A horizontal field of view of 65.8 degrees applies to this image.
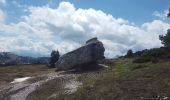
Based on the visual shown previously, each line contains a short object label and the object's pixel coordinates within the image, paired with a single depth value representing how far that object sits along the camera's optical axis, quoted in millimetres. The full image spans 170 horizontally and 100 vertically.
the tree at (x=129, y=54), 52173
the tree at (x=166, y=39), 24855
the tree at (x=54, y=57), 38507
